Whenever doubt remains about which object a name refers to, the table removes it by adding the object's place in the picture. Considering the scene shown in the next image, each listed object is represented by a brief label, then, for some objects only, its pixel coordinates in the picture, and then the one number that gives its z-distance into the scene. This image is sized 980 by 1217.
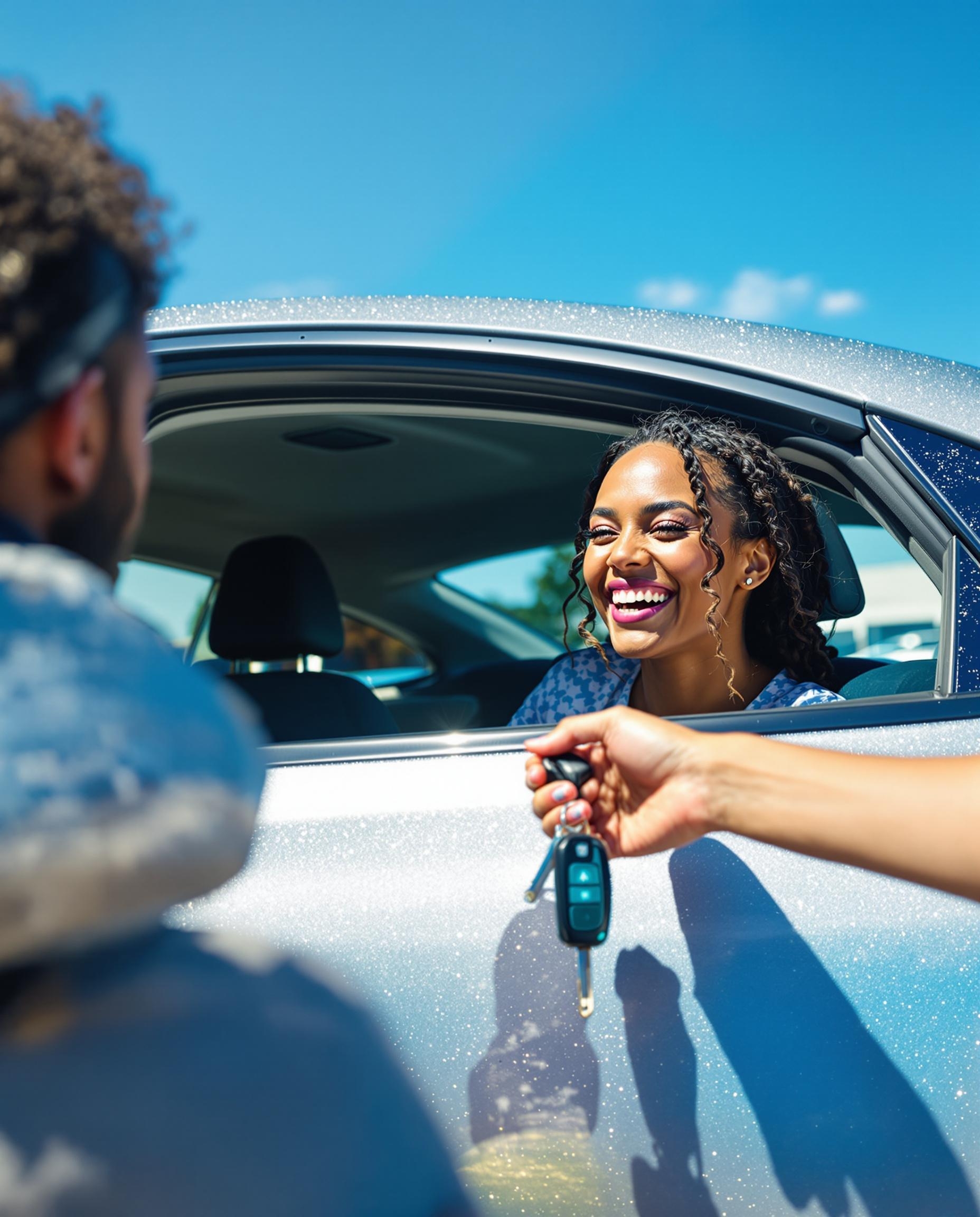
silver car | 1.04
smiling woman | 1.68
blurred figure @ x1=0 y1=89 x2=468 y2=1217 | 0.47
